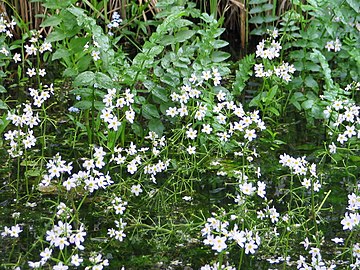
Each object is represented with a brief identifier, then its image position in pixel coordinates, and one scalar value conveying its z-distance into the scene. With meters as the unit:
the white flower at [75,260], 3.05
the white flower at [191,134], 4.15
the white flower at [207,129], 4.14
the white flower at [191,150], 4.13
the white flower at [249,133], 3.88
